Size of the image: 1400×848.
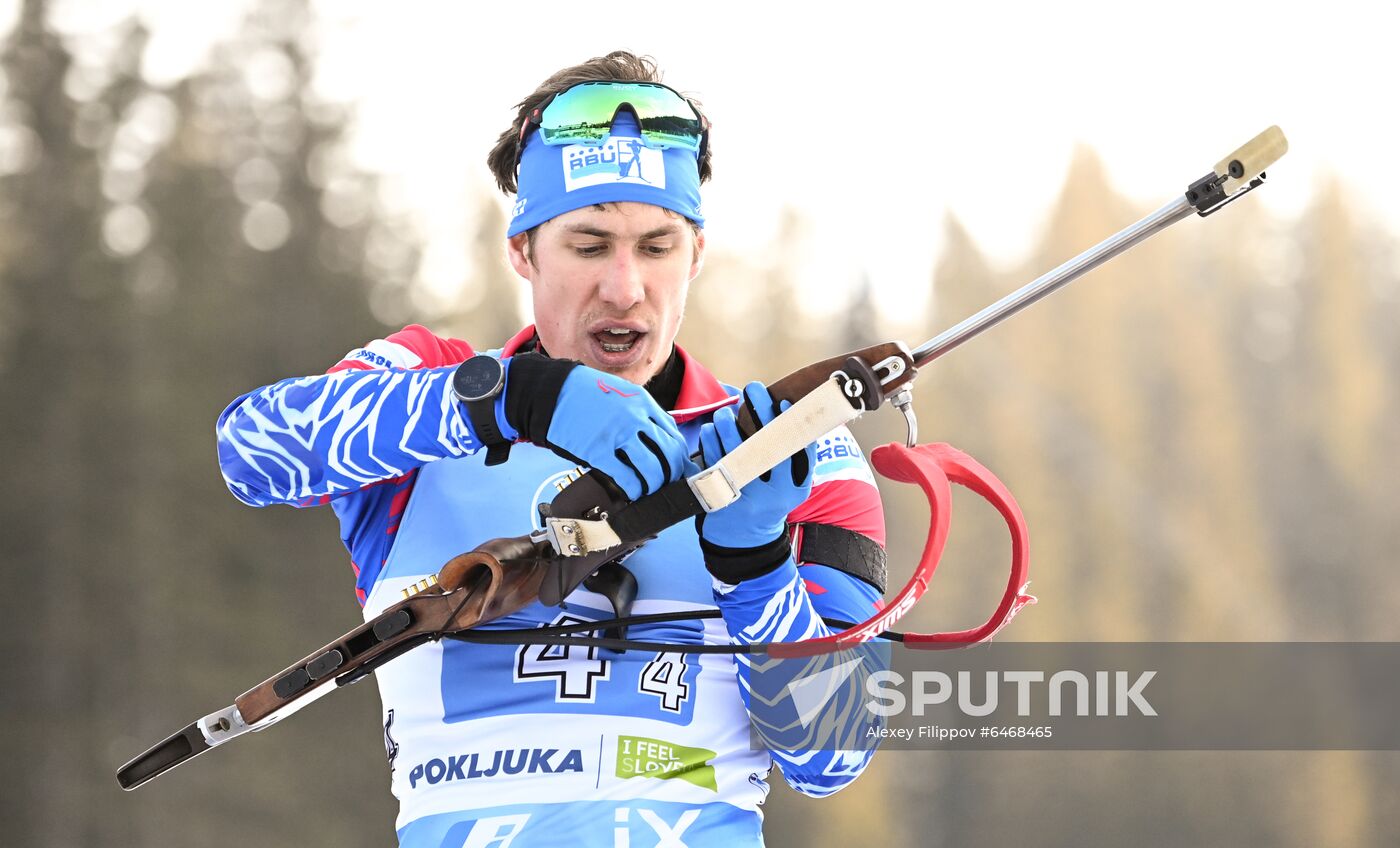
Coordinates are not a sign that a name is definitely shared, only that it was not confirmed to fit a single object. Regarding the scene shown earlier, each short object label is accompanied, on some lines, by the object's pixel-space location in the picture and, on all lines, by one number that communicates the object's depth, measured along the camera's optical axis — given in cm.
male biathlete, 512
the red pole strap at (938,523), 516
